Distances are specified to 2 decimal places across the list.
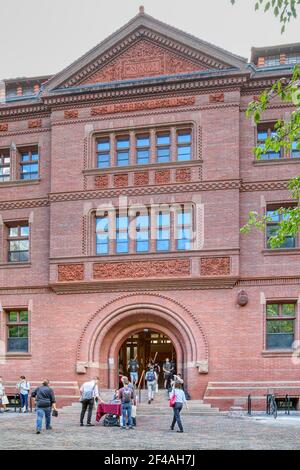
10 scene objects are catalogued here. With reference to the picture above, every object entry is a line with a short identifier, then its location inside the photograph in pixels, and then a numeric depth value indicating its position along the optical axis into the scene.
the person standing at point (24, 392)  24.76
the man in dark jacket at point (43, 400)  17.33
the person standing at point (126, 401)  18.27
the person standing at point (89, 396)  19.06
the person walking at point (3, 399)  24.88
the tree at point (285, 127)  8.37
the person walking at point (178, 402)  17.42
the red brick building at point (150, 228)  24.56
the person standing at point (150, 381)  24.16
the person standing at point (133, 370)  25.49
